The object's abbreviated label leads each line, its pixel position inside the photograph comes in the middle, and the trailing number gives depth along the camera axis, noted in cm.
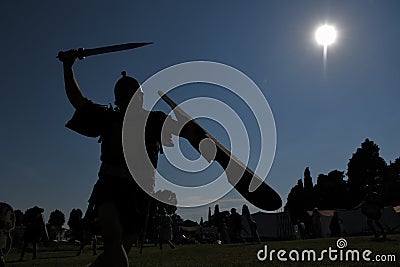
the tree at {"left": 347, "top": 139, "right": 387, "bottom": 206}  9619
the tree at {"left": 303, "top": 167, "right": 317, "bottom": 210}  10301
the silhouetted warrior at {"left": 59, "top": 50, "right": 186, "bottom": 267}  386
